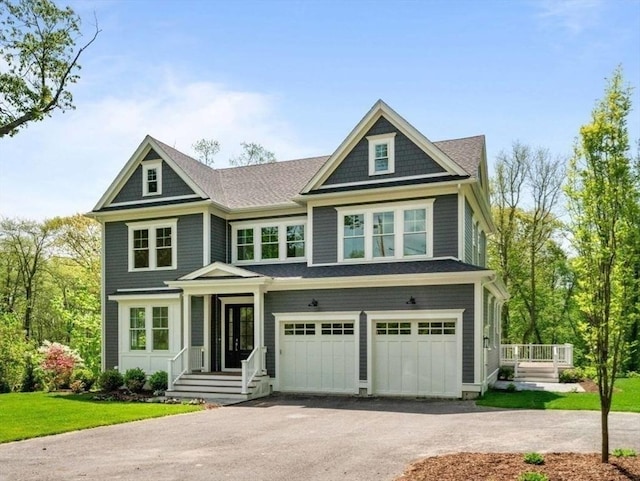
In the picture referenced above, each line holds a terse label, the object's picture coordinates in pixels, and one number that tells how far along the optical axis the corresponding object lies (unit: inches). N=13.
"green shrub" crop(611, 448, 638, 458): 302.0
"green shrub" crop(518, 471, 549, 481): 251.8
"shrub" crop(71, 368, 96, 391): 764.0
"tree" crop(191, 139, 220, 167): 1594.5
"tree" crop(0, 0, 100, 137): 550.6
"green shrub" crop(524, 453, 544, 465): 293.3
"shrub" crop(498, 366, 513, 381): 815.6
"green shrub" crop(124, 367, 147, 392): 712.4
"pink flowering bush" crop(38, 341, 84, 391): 784.9
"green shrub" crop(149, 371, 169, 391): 697.6
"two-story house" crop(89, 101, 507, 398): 634.8
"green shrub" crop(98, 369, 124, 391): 724.0
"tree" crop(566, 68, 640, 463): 284.2
